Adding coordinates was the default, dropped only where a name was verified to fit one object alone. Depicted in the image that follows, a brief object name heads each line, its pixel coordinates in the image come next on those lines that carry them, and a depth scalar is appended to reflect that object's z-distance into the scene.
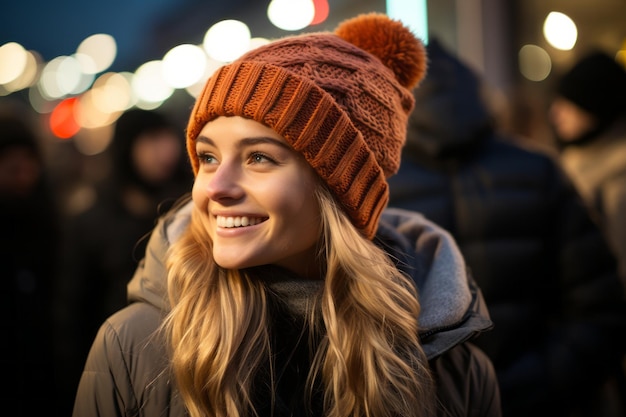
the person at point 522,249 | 2.76
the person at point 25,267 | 2.82
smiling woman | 1.73
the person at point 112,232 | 3.47
